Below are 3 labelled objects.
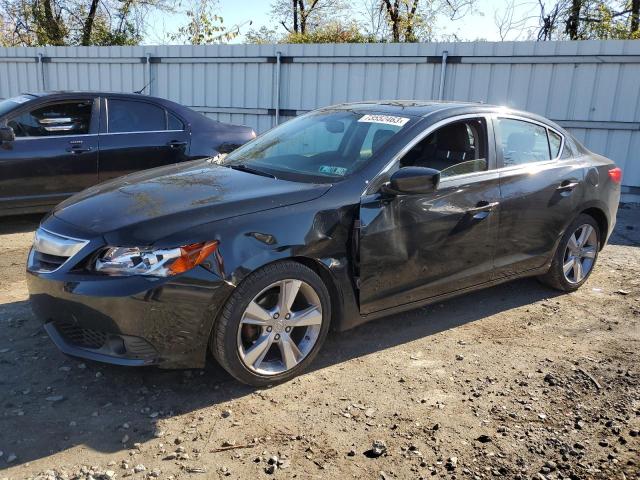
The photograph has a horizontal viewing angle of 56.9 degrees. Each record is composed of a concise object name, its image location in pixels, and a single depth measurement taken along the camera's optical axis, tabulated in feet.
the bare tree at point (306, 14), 91.66
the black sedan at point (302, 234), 9.89
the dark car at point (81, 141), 20.61
